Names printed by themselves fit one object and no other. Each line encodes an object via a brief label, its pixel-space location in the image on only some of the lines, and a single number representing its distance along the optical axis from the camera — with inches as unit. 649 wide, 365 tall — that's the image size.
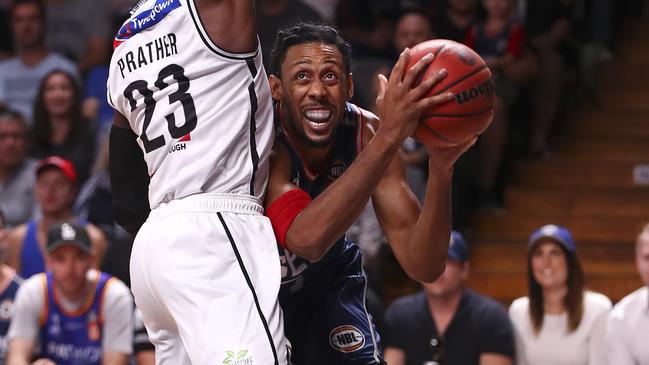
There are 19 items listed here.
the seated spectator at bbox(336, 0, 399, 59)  668.7
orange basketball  264.2
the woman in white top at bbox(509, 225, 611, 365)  467.2
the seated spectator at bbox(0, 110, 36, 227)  603.5
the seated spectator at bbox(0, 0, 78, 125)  660.7
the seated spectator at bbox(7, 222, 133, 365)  494.0
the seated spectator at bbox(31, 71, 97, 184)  607.5
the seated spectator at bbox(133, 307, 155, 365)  494.9
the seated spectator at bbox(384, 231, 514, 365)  474.6
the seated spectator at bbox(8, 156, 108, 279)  557.6
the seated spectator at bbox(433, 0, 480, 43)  620.1
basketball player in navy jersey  267.6
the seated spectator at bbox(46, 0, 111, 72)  690.2
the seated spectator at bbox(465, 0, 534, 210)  616.4
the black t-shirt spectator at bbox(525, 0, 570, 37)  662.5
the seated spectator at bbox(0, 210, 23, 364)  518.3
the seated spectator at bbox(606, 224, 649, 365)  453.7
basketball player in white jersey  267.6
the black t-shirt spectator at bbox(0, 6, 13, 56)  710.5
